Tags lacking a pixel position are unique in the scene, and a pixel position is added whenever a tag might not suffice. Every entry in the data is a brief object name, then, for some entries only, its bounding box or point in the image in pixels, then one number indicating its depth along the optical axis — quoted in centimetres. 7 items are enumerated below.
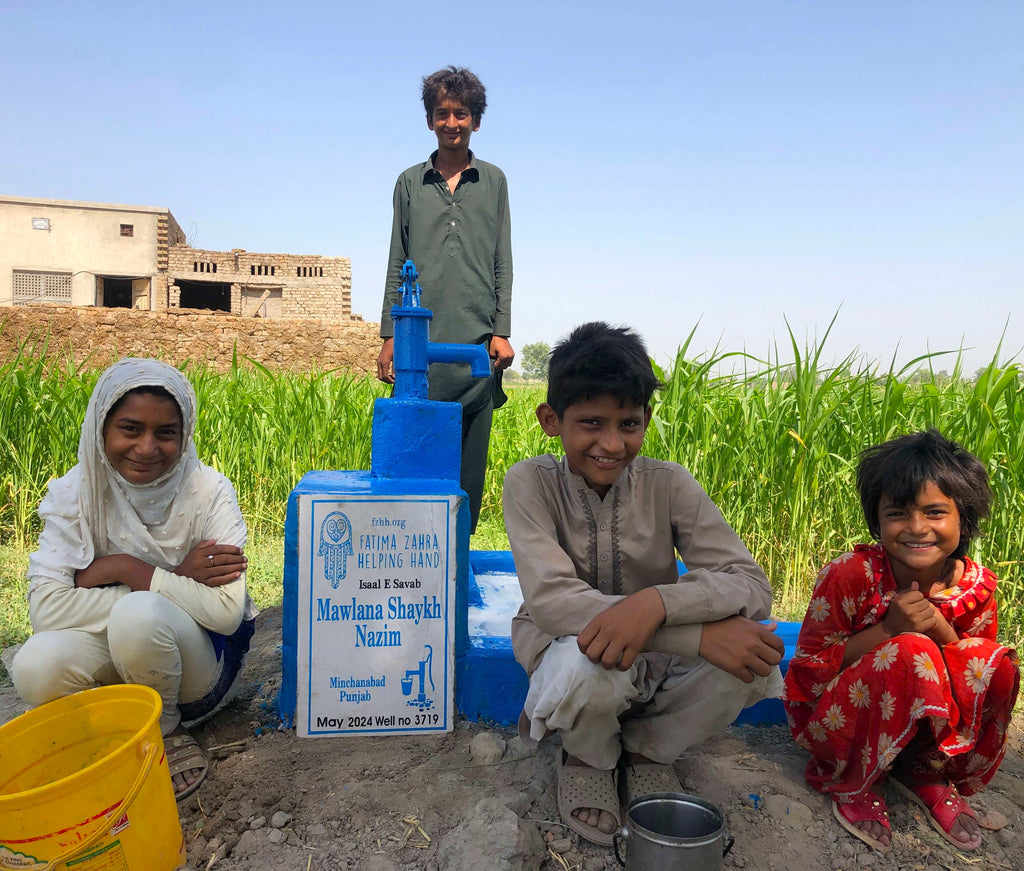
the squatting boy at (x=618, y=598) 162
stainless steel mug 137
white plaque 211
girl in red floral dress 170
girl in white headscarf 179
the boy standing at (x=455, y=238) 312
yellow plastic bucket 127
